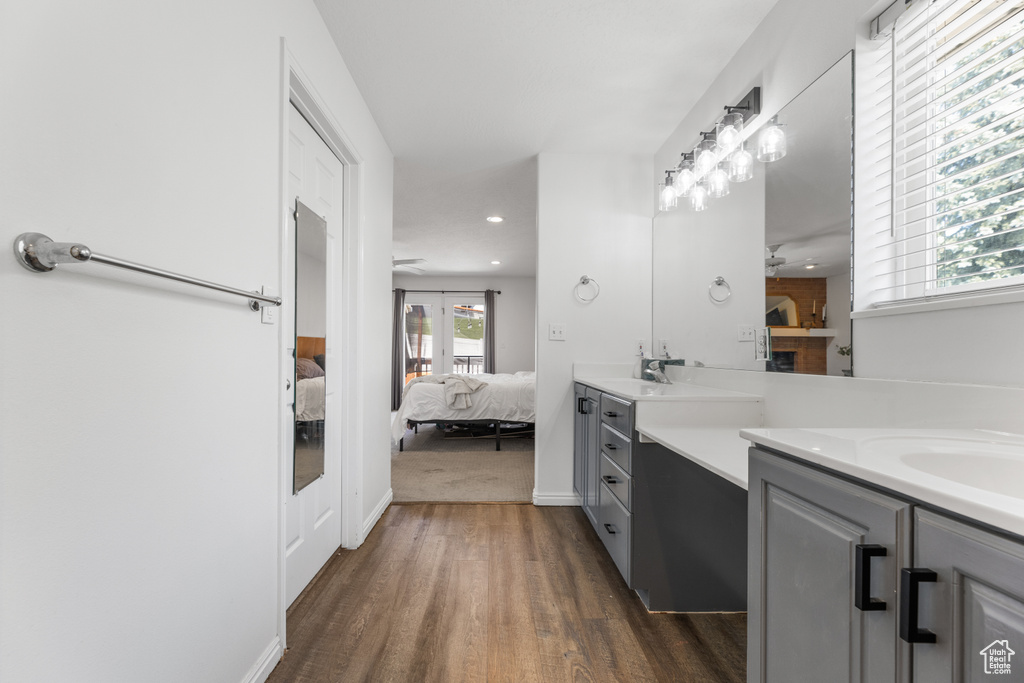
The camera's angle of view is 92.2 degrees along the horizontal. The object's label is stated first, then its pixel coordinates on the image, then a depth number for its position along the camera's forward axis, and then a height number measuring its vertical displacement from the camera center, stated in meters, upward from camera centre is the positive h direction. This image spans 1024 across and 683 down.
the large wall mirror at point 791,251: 1.60 +0.39
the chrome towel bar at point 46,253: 0.74 +0.13
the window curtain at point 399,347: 8.62 -0.10
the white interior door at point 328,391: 1.94 -0.23
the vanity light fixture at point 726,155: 1.97 +0.88
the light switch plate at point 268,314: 1.52 +0.08
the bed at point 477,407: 5.39 -0.71
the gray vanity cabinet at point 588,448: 2.65 -0.61
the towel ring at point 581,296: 3.36 +0.36
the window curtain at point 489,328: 8.77 +0.26
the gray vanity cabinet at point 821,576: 0.70 -0.38
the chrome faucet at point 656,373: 2.96 -0.17
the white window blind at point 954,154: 1.11 +0.49
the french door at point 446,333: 8.88 +0.16
